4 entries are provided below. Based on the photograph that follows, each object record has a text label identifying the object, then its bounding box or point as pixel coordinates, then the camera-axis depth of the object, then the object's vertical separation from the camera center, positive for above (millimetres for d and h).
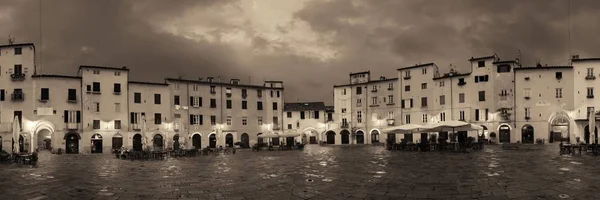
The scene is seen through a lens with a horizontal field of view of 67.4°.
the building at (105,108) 44750 +470
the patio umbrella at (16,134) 25411 -1210
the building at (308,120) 70188 -1438
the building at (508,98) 49156 +1241
